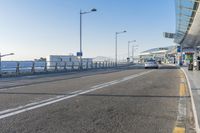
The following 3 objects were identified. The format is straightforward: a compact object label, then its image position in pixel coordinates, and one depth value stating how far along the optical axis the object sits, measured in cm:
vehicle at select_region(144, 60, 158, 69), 2716
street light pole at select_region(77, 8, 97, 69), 2248
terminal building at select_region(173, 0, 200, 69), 1472
